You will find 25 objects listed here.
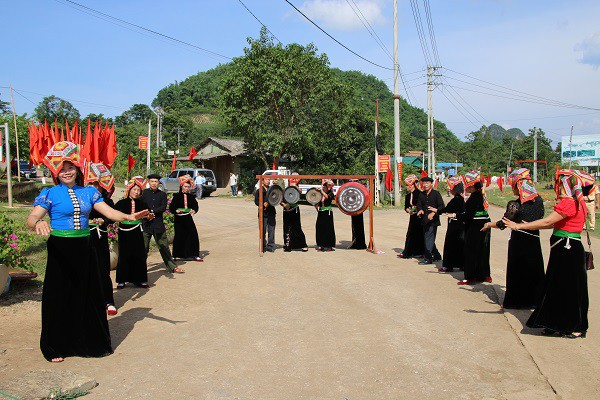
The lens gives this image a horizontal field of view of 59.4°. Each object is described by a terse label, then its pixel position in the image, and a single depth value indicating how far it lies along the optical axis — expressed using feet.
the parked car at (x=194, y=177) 107.55
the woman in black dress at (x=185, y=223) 36.68
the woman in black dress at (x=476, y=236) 30.37
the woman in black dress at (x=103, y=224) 24.30
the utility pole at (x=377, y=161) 96.53
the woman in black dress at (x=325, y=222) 43.37
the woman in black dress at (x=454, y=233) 33.45
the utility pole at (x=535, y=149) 193.98
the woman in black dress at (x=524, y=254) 24.52
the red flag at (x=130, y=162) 59.36
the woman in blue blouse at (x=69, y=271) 17.89
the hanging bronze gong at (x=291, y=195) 42.37
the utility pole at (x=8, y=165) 51.69
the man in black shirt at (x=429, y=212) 37.14
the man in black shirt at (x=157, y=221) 32.40
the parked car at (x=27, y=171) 158.61
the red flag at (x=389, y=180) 97.71
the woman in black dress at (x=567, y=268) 20.03
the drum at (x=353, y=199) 41.29
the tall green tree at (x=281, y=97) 101.81
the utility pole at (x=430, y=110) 139.44
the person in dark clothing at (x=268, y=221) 42.71
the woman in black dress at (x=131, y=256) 29.19
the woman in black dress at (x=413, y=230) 39.60
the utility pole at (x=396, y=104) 92.99
